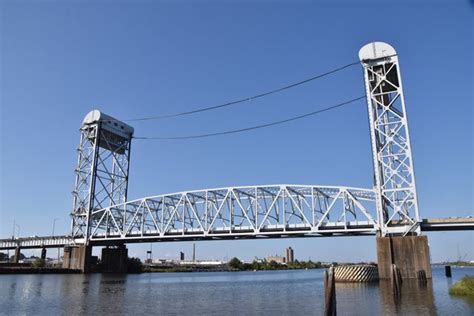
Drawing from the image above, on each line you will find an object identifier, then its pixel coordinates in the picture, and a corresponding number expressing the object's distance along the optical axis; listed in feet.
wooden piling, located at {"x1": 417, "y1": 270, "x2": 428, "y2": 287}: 154.65
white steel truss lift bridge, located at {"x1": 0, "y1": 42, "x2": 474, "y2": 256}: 178.29
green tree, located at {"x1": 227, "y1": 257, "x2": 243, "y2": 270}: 619.75
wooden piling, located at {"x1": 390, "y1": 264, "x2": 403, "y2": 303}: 112.01
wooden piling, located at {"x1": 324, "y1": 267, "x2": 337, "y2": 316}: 65.73
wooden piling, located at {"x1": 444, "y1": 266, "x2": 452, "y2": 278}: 223.96
